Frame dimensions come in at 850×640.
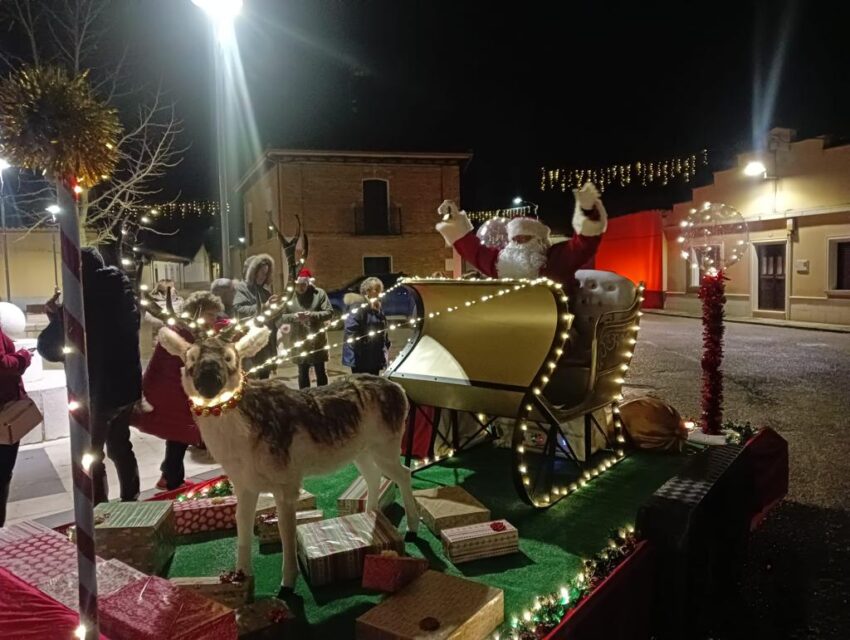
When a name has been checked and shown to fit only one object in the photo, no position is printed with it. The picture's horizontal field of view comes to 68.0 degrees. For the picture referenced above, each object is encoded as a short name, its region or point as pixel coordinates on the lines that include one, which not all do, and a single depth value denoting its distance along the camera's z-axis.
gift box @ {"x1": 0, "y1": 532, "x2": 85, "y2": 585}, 2.74
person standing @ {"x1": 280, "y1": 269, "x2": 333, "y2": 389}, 7.07
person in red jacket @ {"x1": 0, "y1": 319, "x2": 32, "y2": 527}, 4.20
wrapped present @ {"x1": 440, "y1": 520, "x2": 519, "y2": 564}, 3.81
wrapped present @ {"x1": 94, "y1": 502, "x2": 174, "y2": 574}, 3.41
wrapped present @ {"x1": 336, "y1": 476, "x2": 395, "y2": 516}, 4.33
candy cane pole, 1.93
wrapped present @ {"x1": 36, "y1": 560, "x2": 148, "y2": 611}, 2.57
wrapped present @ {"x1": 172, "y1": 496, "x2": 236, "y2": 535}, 4.11
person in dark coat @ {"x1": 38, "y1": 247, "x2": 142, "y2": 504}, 4.24
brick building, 23.48
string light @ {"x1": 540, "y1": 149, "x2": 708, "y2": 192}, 21.16
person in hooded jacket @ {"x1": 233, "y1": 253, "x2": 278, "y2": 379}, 5.76
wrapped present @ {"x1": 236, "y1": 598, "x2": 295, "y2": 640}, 2.91
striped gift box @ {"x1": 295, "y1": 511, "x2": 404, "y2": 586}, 3.44
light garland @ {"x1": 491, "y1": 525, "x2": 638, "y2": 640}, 2.78
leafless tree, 11.18
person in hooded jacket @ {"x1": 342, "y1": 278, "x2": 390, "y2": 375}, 7.29
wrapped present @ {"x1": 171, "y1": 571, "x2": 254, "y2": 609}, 3.03
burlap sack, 5.98
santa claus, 4.93
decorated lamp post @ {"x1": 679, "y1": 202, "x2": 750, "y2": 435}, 6.20
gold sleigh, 4.61
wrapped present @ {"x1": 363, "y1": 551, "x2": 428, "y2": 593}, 3.25
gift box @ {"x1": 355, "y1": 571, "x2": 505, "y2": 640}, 2.76
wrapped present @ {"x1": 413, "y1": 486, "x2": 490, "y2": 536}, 4.11
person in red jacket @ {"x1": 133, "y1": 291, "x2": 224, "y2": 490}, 5.26
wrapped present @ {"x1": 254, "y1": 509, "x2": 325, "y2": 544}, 3.98
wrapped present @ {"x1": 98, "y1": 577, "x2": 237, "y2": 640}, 2.37
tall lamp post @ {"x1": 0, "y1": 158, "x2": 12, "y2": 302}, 9.57
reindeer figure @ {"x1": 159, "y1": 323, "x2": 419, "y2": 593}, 3.00
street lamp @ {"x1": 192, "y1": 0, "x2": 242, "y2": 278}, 6.77
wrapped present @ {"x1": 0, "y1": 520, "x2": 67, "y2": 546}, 3.09
